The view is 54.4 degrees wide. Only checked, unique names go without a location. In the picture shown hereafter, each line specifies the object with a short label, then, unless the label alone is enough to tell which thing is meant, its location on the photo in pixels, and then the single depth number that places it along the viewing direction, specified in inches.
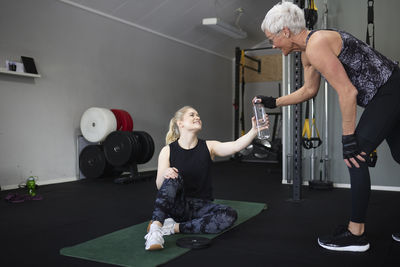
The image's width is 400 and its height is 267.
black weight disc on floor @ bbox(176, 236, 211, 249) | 78.5
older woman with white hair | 67.9
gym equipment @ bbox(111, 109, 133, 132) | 212.4
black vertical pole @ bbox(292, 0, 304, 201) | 133.1
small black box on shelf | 181.3
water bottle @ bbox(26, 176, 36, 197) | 157.2
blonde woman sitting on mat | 87.3
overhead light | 239.5
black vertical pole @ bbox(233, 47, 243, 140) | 283.3
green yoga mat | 71.8
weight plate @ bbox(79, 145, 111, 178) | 200.7
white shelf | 170.9
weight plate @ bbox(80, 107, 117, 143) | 197.9
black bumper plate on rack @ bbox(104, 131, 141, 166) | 191.5
